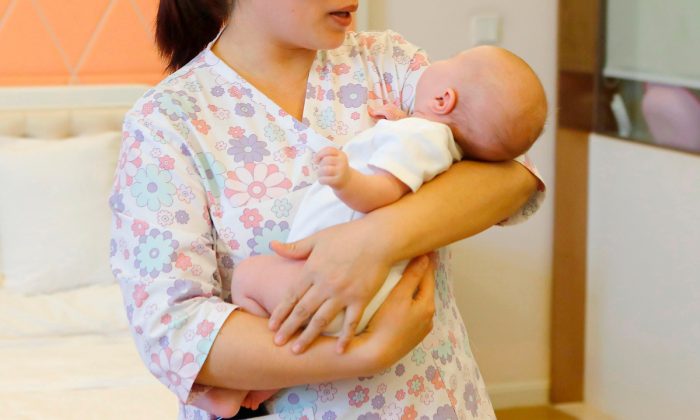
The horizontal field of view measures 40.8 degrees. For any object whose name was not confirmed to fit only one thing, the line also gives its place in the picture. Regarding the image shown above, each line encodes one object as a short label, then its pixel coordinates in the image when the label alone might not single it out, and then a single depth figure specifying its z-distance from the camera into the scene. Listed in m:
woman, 1.05
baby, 1.08
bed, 2.37
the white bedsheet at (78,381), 2.14
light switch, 3.12
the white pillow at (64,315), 2.59
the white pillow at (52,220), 2.72
